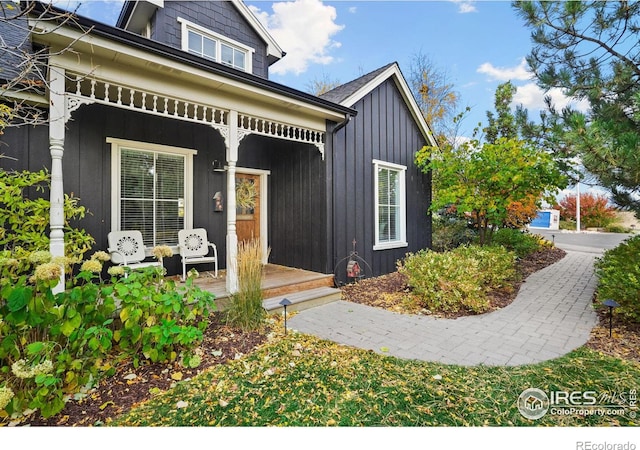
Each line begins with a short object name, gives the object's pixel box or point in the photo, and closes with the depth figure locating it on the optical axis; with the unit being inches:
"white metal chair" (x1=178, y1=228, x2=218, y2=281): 208.5
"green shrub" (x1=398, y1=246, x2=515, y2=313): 178.4
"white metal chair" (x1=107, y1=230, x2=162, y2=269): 180.5
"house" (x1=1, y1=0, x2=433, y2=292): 139.5
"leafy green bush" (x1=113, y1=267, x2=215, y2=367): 103.3
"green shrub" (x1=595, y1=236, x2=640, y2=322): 143.9
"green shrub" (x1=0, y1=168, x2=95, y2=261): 139.3
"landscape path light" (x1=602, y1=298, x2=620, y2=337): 133.1
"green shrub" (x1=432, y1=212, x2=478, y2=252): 368.9
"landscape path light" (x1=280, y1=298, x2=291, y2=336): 141.3
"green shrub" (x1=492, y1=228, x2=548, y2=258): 358.6
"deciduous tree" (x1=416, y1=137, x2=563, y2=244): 236.2
